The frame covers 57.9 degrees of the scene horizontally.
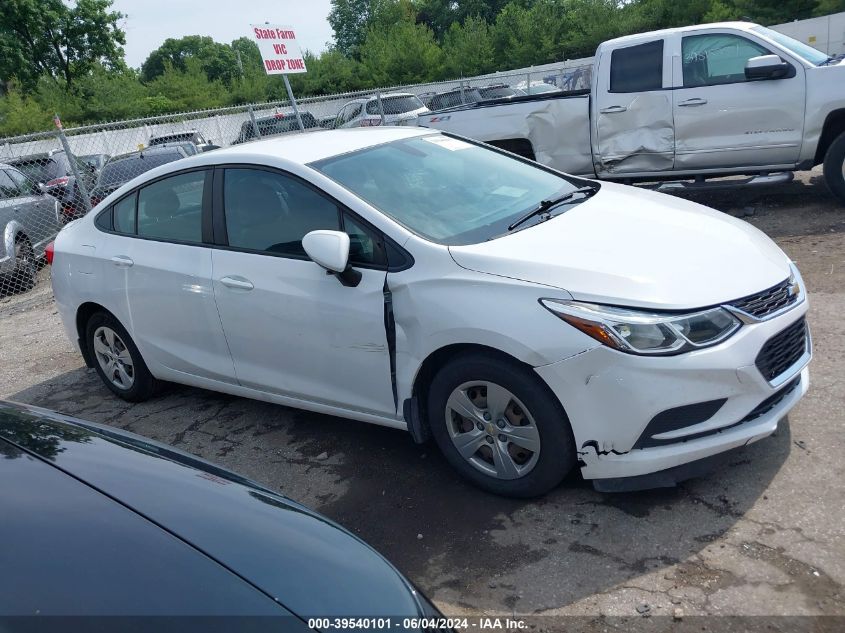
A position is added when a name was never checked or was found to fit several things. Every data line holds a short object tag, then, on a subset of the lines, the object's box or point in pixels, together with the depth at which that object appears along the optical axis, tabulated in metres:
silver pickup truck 7.57
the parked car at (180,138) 18.89
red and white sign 14.56
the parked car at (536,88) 18.86
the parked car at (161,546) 1.76
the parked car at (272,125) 16.85
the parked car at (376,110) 19.77
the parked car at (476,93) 19.33
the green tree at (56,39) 42.84
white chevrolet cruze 3.15
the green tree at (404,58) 41.31
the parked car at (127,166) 12.24
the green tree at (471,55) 41.19
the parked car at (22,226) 10.02
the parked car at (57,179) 11.98
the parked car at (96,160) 15.73
